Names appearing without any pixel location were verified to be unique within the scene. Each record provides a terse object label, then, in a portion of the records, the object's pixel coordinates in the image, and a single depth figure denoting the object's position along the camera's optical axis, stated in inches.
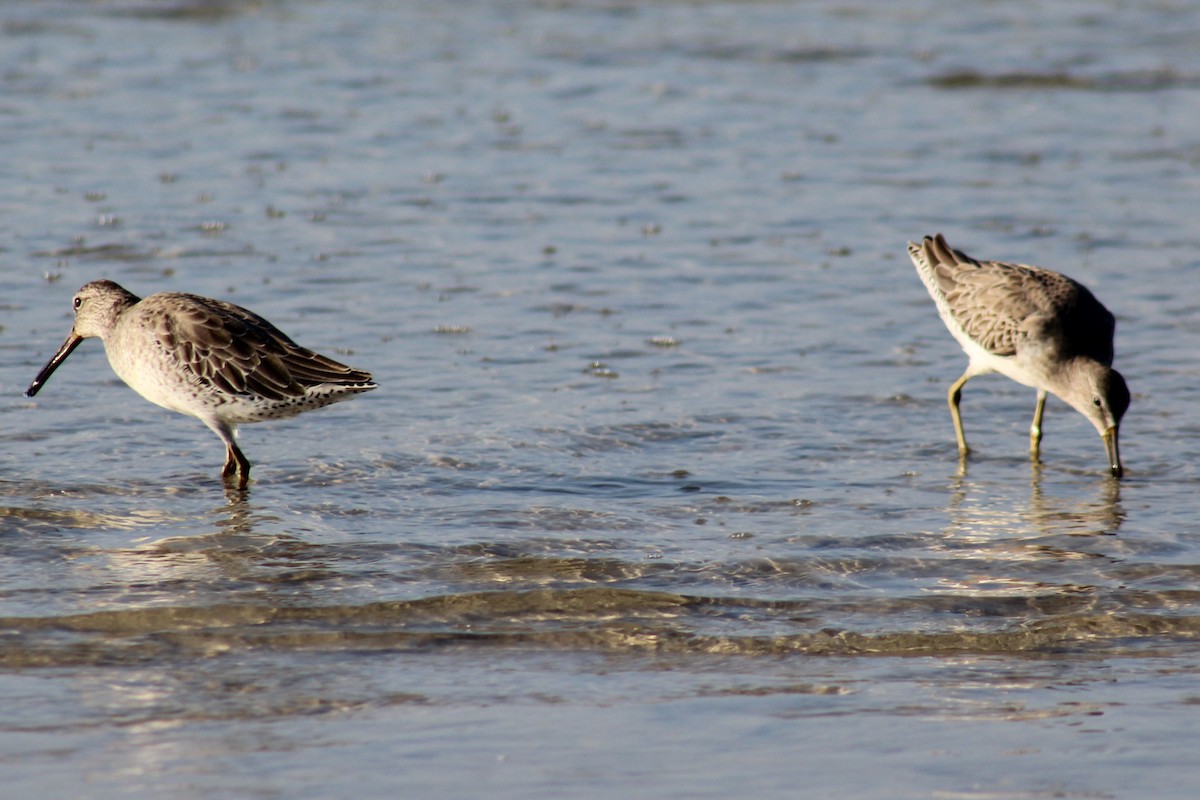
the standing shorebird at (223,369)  744.3
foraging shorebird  794.2
